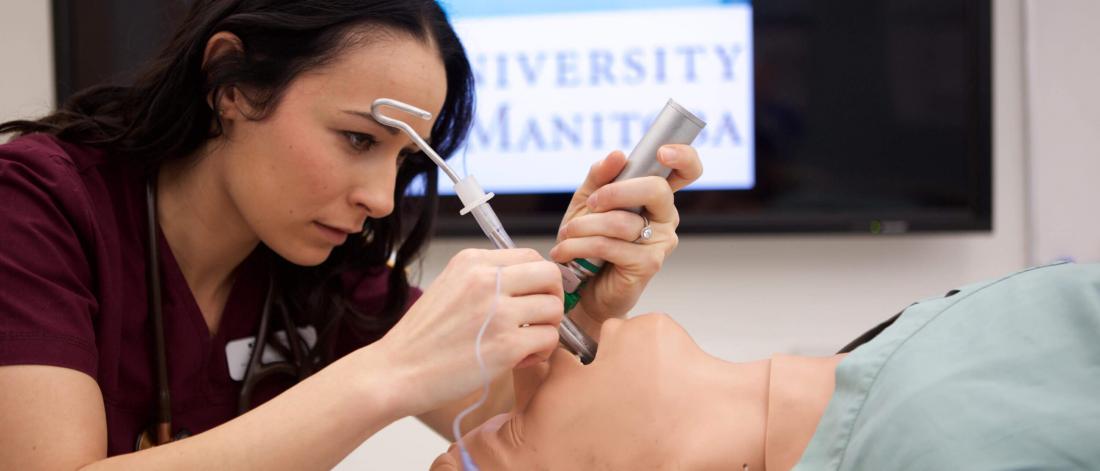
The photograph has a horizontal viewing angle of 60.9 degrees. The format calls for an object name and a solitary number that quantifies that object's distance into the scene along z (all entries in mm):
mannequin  886
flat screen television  1957
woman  882
